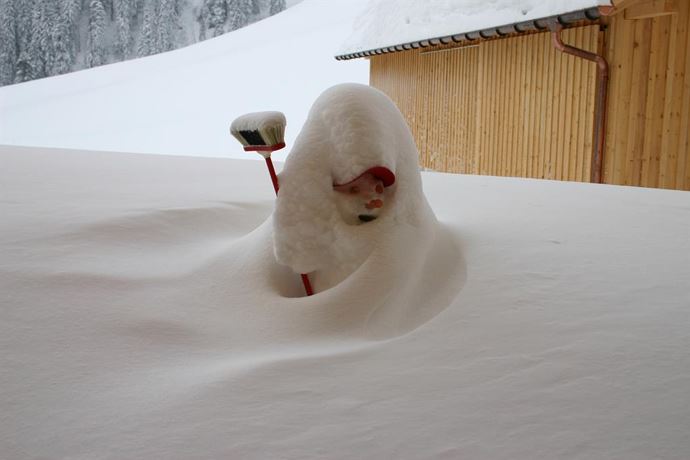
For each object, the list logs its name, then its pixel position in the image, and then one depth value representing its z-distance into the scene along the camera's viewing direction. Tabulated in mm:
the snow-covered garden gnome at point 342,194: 1602
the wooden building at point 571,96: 4984
